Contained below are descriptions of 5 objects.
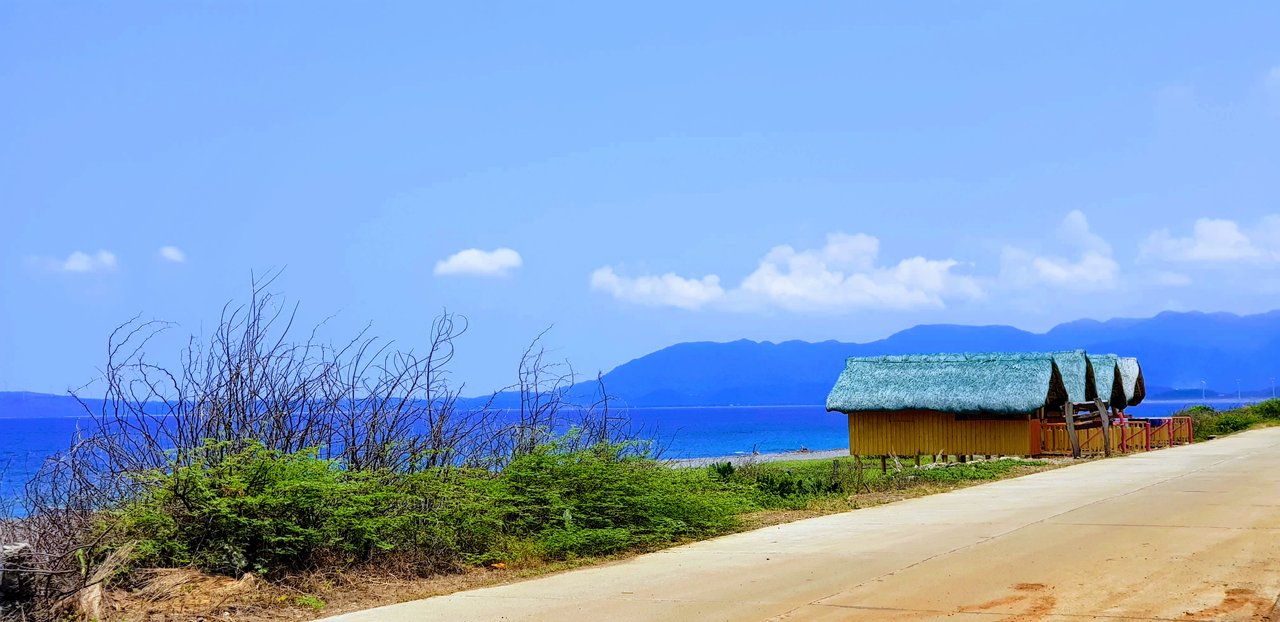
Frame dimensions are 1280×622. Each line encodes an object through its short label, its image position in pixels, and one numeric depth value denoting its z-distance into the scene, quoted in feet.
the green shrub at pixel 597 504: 42.06
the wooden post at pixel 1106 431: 106.32
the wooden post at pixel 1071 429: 104.32
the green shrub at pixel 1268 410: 166.02
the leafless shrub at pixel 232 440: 35.27
